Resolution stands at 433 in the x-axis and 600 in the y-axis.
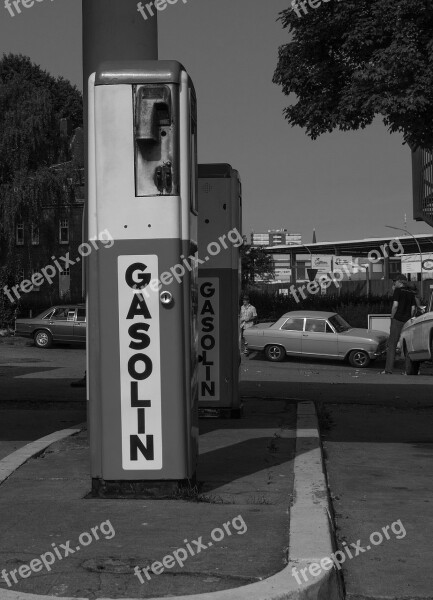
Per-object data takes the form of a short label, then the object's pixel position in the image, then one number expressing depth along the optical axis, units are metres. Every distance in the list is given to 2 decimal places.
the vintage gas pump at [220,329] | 9.41
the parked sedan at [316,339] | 25.53
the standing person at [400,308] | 19.86
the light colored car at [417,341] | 18.33
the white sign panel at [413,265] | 46.31
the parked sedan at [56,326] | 32.62
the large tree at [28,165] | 42.78
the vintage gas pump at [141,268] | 5.36
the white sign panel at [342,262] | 70.96
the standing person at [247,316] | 29.44
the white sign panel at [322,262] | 71.32
